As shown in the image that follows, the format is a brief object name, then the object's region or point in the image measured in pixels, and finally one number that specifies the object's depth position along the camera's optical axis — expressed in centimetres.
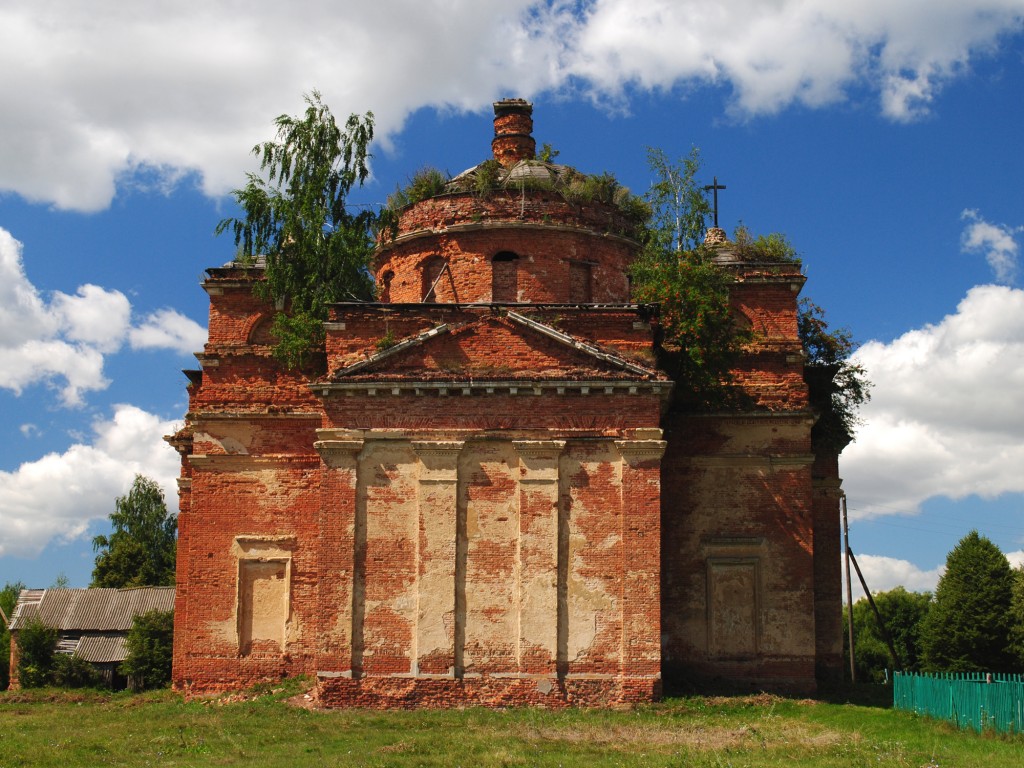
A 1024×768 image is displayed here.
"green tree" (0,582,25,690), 4120
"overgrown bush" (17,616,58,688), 3422
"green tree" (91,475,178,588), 5106
